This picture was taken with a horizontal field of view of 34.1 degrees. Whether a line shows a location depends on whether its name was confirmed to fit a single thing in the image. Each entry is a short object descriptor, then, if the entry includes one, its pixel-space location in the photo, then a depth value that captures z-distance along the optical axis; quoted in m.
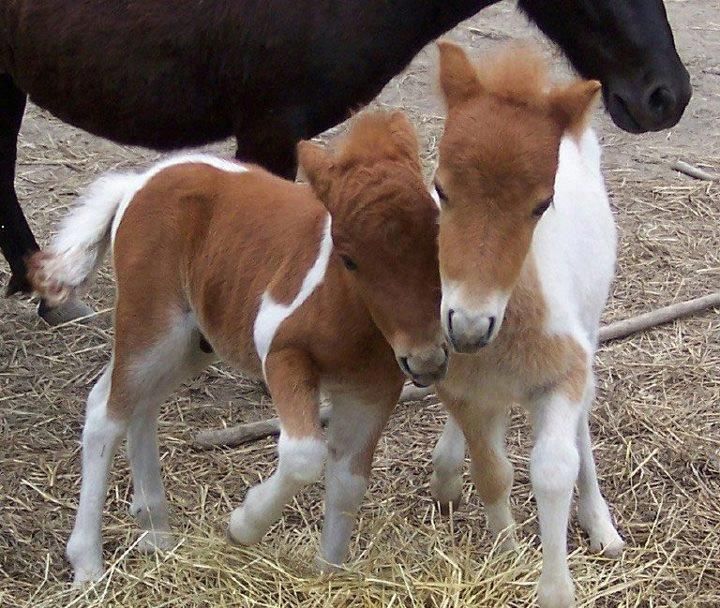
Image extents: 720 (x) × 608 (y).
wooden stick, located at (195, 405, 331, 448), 3.56
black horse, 3.54
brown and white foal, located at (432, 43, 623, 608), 2.04
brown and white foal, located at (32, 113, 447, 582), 2.23
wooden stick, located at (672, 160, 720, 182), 5.56
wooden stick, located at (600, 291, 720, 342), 4.12
